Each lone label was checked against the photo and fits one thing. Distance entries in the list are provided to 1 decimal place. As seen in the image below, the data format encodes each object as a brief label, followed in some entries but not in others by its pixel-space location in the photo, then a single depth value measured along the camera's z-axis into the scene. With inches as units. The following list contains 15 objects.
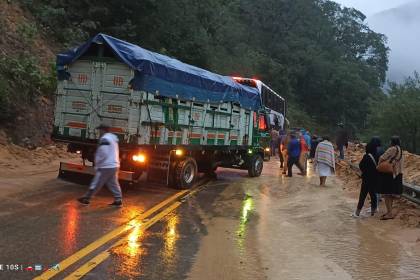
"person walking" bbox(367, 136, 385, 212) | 456.4
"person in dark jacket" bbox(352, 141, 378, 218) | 439.5
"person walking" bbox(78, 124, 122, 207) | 398.9
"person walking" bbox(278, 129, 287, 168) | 838.8
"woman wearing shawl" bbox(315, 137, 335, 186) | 658.2
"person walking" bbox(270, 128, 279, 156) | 1163.4
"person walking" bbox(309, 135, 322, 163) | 1096.0
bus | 1064.7
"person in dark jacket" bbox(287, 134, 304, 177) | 741.3
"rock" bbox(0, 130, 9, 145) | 635.0
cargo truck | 455.5
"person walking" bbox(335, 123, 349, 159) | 994.1
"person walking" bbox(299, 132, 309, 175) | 769.7
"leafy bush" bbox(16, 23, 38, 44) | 845.2
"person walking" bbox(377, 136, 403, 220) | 425.1
